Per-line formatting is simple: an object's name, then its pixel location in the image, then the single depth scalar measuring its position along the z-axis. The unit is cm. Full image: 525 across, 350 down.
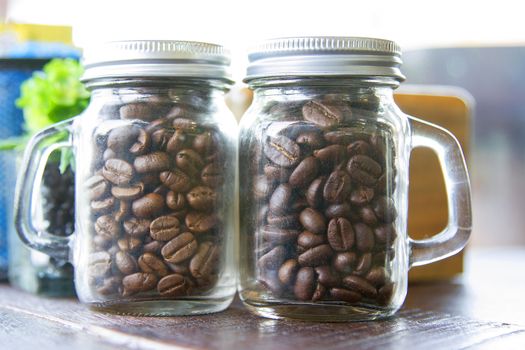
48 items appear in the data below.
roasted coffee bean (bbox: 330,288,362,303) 30
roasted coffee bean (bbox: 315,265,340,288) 29
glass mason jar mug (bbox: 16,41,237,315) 30
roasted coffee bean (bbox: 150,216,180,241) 30
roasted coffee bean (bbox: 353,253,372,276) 30
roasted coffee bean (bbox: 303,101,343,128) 30
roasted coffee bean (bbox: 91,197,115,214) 31
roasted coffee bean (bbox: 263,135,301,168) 30
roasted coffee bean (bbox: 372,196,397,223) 30
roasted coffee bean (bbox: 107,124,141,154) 31
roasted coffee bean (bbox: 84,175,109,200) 31
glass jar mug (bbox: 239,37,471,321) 29
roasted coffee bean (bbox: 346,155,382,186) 29
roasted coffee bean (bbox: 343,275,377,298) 29
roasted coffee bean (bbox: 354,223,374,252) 29
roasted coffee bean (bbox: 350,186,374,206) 29
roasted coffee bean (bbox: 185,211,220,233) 31
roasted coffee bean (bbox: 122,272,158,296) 31
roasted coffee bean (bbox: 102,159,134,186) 30
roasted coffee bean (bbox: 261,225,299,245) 30
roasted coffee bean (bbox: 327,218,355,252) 29
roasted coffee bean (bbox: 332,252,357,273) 29
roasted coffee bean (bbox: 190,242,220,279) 31
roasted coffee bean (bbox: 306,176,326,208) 29
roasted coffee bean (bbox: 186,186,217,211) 31
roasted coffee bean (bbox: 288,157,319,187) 29
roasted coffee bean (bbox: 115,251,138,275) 31
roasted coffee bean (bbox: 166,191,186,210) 30
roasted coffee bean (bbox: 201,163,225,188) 31
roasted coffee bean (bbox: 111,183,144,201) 30
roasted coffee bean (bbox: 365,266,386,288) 30
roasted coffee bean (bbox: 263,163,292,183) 30
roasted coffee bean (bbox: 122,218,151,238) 30
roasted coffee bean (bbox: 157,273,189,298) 30
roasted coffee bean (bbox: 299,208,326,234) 29
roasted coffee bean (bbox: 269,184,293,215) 30
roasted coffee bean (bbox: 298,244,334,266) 29
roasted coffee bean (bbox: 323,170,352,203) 29
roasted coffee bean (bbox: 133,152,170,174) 30
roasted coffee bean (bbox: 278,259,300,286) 30
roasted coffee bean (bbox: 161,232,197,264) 30
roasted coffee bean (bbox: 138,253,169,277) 30
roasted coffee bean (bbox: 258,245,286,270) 30
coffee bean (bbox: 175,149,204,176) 30
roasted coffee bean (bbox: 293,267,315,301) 29
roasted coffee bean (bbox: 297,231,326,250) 29
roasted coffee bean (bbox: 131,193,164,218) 30
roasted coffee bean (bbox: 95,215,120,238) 31
